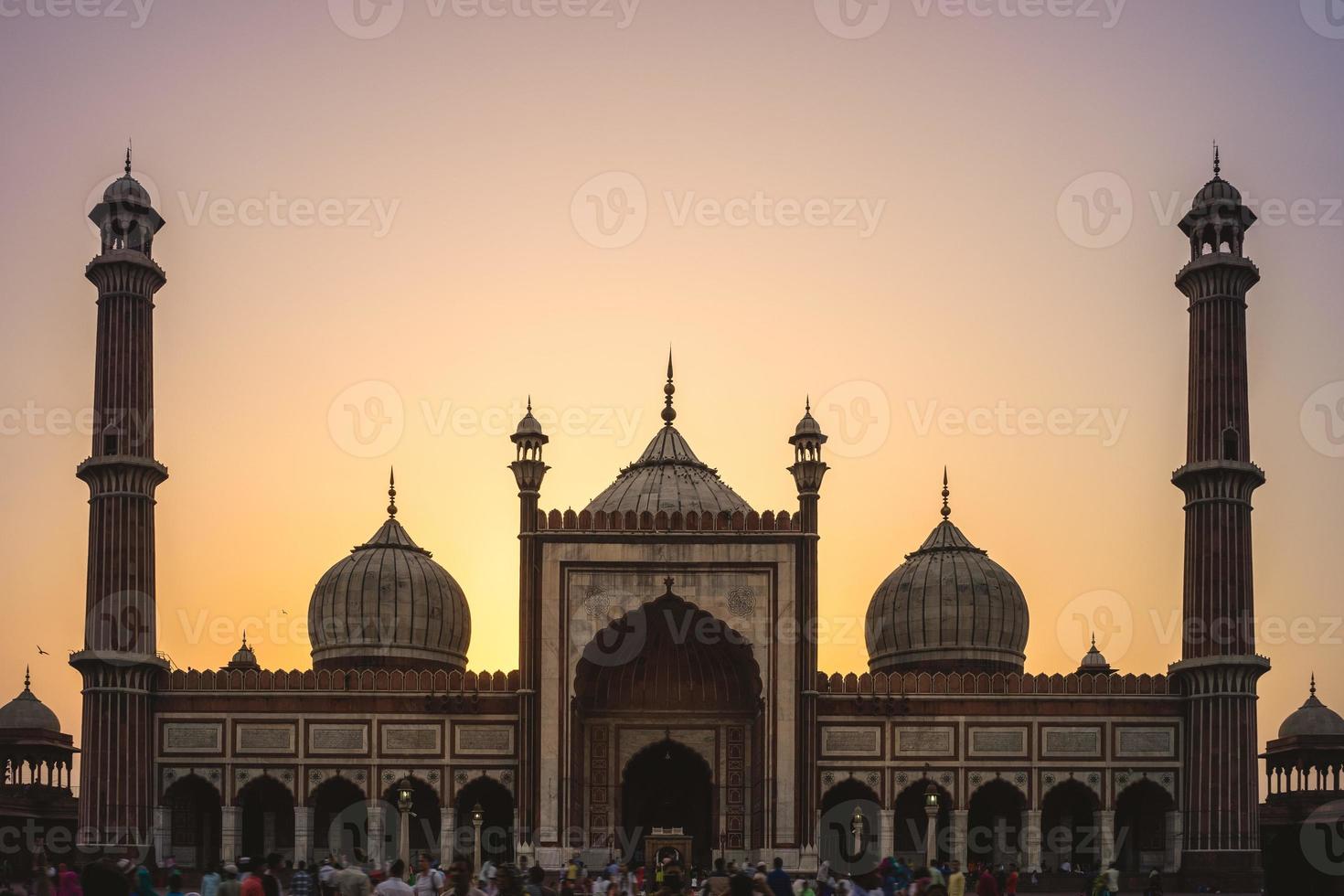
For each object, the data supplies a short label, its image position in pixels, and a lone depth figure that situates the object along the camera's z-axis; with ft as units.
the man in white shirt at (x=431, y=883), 76.02
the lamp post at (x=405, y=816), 142.29
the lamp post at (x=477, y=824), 145.07
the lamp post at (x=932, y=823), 143.50
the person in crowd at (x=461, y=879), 65.21
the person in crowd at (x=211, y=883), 80.79
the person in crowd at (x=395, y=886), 68.23
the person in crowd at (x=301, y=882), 85.40
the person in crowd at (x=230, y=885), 75.36
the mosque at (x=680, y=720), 142.72
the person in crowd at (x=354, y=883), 72.13
